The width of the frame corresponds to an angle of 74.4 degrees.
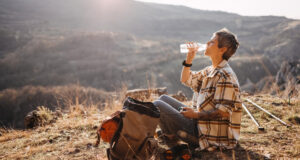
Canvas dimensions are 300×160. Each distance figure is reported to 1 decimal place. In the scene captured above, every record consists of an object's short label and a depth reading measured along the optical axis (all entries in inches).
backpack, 72.4
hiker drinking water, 69.4
